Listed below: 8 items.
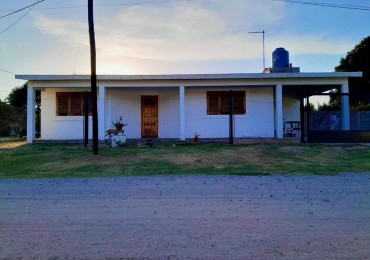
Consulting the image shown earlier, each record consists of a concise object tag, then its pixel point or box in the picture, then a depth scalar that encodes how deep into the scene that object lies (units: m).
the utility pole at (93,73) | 11.80
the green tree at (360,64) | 33.09
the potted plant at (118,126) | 15.07
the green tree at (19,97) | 38.88
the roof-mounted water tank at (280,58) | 19.95
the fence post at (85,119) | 14.41
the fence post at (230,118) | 14.52
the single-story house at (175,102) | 16.98
